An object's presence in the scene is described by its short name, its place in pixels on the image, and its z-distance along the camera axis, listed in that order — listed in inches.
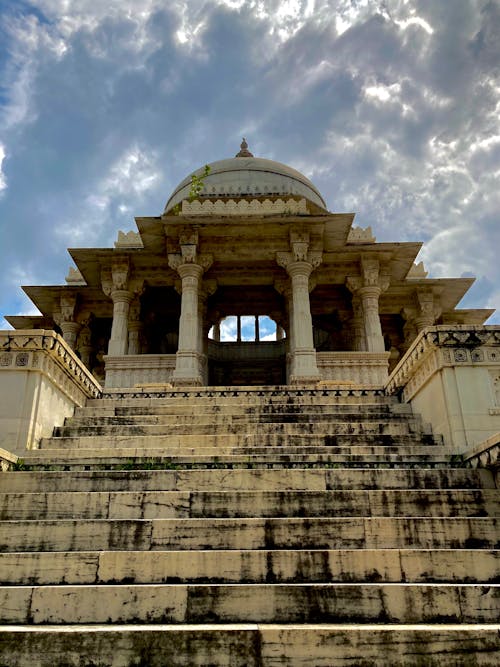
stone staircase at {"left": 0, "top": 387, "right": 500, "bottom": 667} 117.7
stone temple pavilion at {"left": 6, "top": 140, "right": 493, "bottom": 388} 597.9
